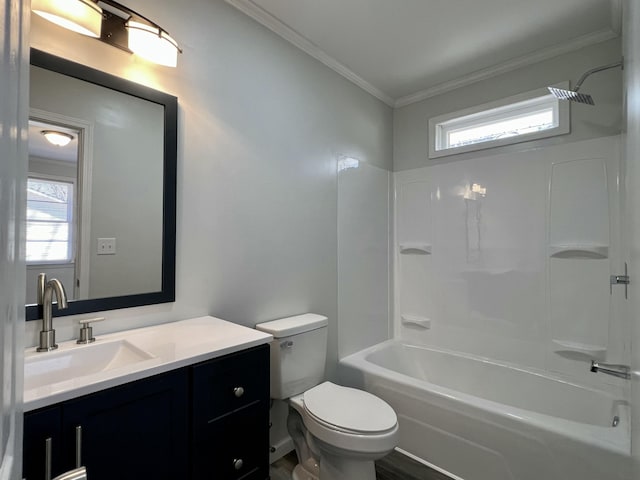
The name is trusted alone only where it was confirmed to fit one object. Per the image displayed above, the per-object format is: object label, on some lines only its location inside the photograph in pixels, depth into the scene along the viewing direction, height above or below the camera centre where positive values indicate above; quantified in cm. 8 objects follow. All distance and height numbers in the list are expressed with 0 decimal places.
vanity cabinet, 84 -56
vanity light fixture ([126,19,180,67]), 133 +84
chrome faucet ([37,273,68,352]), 112 -22
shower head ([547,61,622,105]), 174 +82
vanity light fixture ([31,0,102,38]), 114 +82
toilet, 146 -82
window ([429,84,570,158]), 228 +95
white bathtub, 150 -96
